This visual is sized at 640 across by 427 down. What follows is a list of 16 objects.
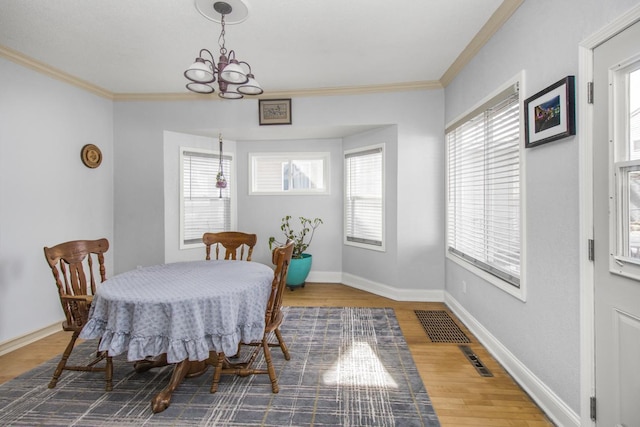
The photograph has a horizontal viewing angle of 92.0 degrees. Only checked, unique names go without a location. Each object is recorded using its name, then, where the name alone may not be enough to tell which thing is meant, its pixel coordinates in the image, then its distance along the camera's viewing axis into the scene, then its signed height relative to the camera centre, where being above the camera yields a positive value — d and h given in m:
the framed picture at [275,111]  3.92 +1.30
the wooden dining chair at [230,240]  3.05 -0.27
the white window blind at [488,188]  2.24 +0.21
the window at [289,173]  4.67 +0.61
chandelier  1.95 +0.89
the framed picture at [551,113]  1.58 +0.55
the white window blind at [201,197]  4.23 +0.24
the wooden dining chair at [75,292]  2.05 -0.54
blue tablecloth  1.73 -0.61
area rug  1.78 -1.18
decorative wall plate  3.48 +0.67
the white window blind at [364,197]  4.07 +0.20
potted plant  4.26 -0.47
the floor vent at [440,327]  2.77 -1.13
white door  1.27 -0.07
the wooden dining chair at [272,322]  2.00 -0.76
